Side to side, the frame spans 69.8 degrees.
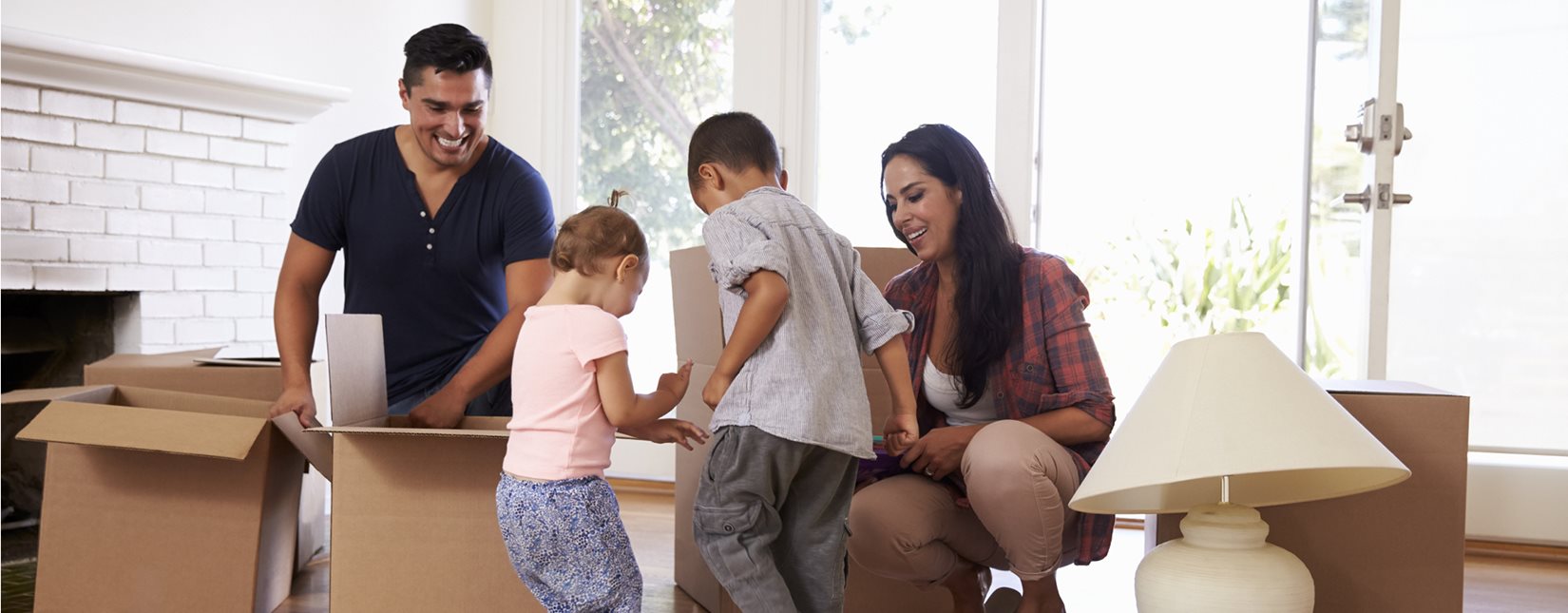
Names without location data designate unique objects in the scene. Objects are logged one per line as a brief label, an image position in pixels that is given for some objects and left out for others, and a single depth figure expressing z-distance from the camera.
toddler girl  1.47
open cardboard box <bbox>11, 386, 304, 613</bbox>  1.94
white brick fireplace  2.45
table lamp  1.33
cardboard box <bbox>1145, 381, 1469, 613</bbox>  1.76
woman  1.80
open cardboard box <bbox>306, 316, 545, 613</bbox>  1.64
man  1.98
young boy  1.51
